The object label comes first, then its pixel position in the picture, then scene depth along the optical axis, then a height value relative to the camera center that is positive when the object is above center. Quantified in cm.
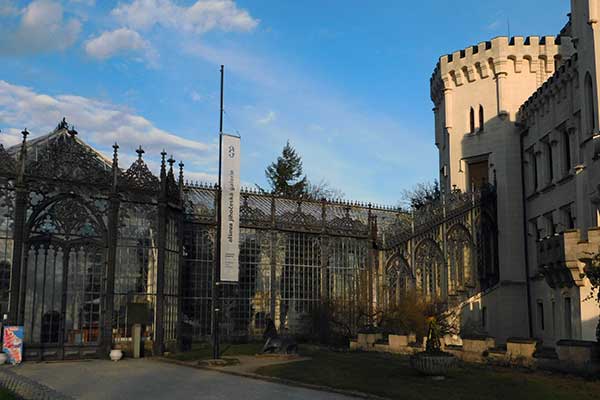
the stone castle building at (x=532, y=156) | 2378 +724
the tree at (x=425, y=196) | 6229 +1032
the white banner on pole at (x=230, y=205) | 2298 +327
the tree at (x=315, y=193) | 6932 +1106
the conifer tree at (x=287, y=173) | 6561 +1268
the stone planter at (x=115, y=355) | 2236 -244
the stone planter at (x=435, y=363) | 1625 -198
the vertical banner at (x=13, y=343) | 2058 -187
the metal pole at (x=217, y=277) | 2130 +44
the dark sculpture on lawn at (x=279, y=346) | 2356 -220
